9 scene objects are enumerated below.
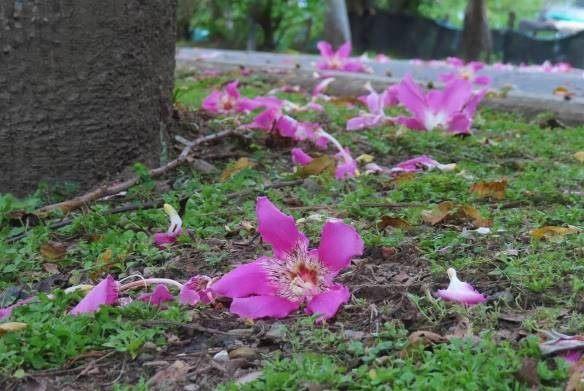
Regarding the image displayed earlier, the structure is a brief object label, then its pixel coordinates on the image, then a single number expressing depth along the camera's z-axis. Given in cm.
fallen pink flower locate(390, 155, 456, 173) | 311
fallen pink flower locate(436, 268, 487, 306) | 174
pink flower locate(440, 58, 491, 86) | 547
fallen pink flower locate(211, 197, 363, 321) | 179
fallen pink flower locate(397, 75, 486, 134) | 356
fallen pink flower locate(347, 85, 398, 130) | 399
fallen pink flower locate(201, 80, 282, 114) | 406
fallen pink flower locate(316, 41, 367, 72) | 624
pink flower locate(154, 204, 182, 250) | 233
